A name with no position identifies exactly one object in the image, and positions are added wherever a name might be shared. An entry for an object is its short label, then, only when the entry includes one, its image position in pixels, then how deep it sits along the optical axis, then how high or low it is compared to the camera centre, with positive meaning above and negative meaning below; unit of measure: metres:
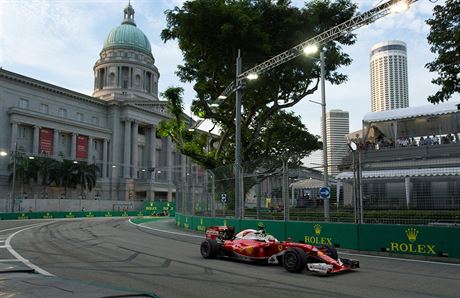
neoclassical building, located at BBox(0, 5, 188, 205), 81.81 +15.20
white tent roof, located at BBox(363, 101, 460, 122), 29.78 +5.92
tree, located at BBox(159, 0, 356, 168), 27.40 +9.51
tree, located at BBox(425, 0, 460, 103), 15.88 +5.44
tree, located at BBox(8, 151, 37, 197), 72.75 +4.69
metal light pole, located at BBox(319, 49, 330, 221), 23.30 +5.12
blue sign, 15.63 +0.19
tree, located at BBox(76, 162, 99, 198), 82.38 +4.08
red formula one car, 10.44 -1.41
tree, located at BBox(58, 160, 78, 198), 79.94 +4.24
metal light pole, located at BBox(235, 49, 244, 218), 20.69 +1.99
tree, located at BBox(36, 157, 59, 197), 76.45 +4.56
